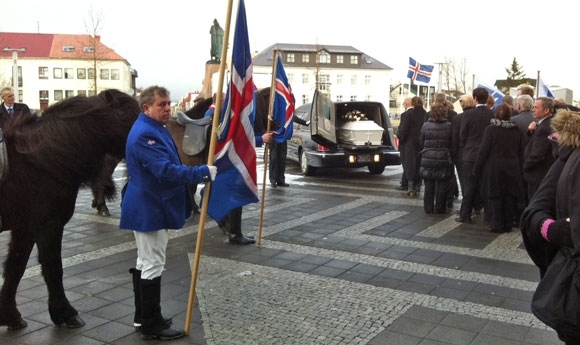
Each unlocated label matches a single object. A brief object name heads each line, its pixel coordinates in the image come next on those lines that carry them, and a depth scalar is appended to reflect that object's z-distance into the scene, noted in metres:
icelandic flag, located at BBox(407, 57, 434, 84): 21.89
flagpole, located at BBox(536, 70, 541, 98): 11.84
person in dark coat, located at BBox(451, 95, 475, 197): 8.91
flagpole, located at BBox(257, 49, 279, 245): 6.93
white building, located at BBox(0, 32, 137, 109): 85.88
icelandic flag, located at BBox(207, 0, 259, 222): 4.34
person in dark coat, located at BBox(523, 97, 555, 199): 6.74
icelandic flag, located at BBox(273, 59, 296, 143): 7.32
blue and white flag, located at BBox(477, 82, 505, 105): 14.92
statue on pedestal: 24.98
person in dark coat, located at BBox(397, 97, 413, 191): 11.28
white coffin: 13.34
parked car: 12.98
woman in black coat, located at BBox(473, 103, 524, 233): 7.75
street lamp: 19.09
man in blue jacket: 3.67
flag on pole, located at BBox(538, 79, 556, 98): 11.91
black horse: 3.88
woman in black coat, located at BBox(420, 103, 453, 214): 8.91
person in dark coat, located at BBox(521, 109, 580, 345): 2.54
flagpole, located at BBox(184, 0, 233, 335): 3.86
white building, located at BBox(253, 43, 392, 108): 85.19
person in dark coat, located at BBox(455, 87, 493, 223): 8.41
